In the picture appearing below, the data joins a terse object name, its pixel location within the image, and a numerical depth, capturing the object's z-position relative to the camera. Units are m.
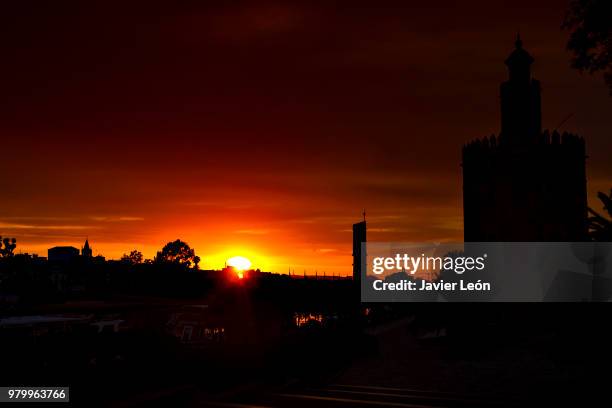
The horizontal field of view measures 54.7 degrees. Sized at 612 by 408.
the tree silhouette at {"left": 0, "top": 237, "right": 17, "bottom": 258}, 92.53
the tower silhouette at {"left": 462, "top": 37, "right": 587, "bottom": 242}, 58.47
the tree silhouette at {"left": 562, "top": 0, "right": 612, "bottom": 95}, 10.58
